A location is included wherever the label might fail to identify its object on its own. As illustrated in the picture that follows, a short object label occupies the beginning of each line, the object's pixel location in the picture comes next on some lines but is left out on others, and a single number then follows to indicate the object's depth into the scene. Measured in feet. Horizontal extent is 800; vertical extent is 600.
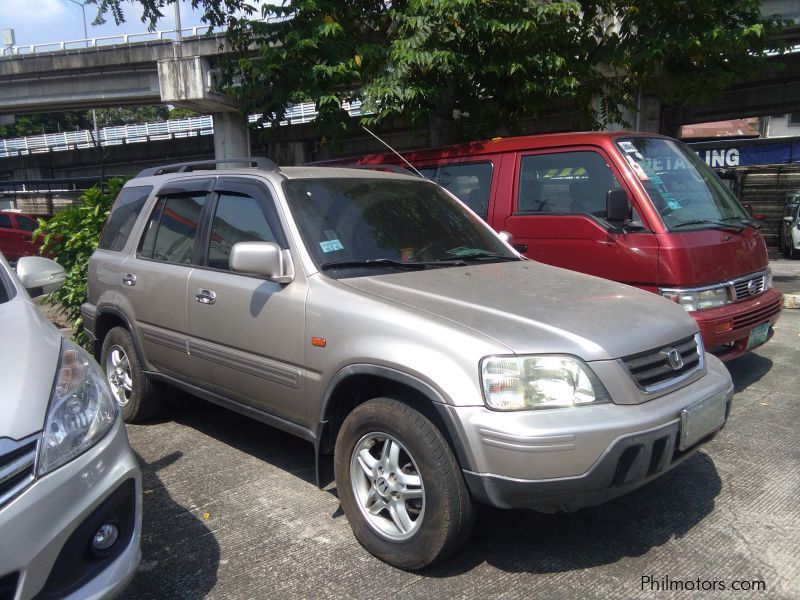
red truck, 15.67
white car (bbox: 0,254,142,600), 6.61
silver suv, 8.67
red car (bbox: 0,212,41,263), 52.44
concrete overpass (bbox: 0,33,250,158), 65.10
